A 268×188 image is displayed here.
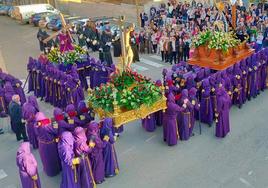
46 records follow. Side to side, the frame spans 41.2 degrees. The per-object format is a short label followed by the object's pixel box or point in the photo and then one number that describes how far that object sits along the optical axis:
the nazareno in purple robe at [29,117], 9.48
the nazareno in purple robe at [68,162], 7.37
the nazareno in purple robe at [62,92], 12.20
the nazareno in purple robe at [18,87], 12.60
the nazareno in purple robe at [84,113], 8.91
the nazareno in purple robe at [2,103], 11.96
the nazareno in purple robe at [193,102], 9.65
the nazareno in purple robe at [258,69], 11.84
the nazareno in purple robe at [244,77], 11.37
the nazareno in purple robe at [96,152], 7.73
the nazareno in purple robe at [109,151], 7.95
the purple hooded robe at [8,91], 11.86
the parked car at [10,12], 34.66
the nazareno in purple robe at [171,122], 9.08
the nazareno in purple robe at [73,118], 8.65
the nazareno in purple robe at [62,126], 8.37
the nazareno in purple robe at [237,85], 11.07
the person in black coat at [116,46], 18.14
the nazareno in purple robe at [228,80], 10.71
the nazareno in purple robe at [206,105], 10.26
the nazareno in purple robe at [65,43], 14.43
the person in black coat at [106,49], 16.99
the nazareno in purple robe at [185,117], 9.42
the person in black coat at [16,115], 10.04
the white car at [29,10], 31.03
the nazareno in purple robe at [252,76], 11.63
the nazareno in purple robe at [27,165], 7.24
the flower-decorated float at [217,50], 11.67
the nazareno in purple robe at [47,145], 8.30
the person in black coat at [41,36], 20.11
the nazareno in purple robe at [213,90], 10.28
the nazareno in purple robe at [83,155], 7.54
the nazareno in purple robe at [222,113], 9.50
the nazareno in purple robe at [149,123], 10.32
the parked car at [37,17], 29.01
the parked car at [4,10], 37.22
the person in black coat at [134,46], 17.20
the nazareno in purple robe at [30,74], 13.84
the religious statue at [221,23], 13.52
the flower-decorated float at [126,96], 8.22
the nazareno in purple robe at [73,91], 11.93
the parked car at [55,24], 25.55
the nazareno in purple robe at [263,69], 12.08
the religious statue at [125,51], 8.34
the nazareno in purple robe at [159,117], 10.48
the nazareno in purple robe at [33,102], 9.71
